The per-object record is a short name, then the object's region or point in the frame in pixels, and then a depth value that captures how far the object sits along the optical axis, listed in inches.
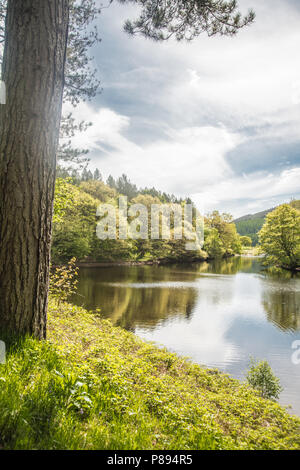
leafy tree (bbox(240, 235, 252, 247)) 4987.7
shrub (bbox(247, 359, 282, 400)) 229.7
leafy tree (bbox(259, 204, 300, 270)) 1485.0
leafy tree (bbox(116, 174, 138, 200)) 3309.5
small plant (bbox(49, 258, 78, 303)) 341.3
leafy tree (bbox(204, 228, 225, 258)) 2291.8
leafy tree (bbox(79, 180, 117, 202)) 2143.8
